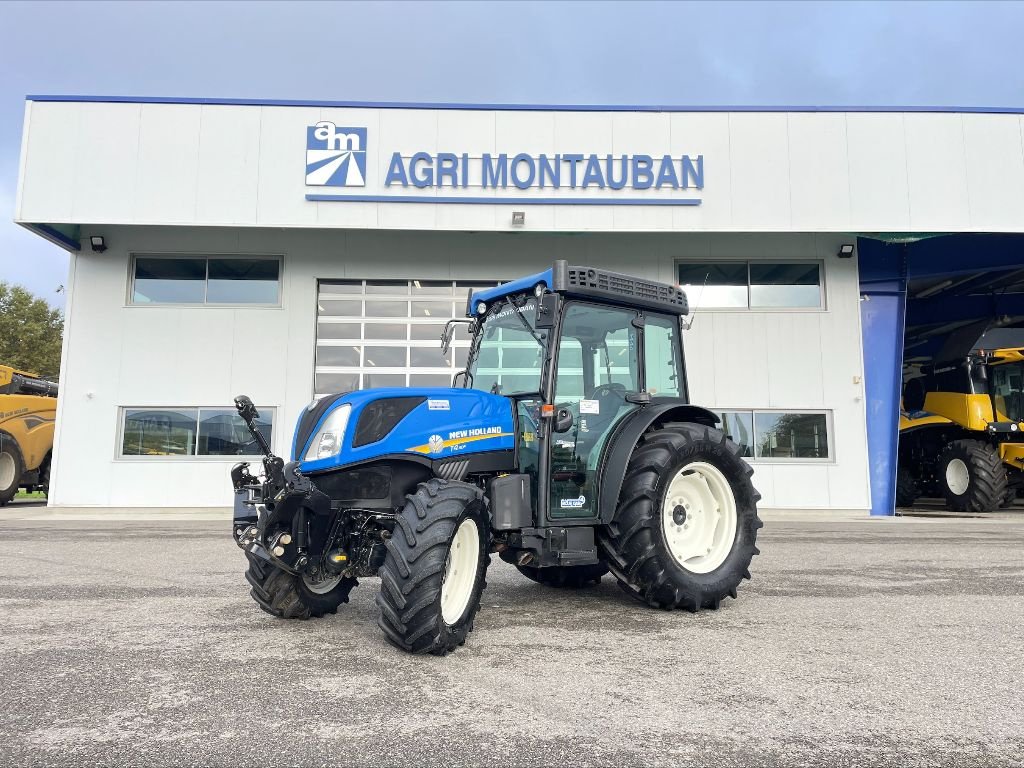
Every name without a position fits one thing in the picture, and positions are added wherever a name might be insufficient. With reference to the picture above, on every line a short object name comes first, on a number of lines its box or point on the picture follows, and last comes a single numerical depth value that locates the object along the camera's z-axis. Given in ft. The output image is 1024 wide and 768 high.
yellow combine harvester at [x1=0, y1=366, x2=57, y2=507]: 49.47
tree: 102.94
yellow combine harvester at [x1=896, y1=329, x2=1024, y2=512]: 47.03
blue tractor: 12.35
